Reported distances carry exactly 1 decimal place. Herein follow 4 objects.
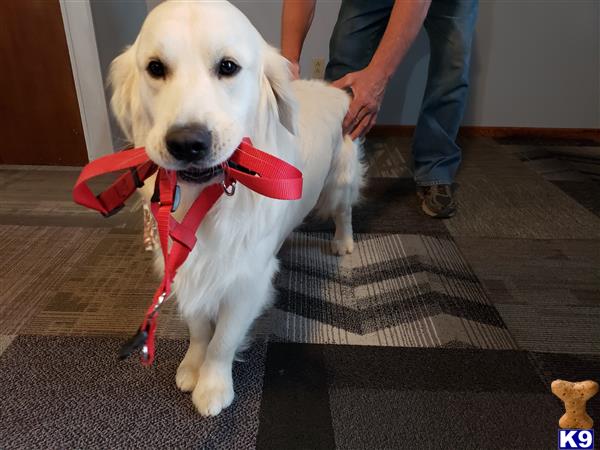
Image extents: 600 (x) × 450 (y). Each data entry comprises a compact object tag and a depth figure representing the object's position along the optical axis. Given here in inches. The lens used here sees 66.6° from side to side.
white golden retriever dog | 28.9
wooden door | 89.4
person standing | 64.0
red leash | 29.9
